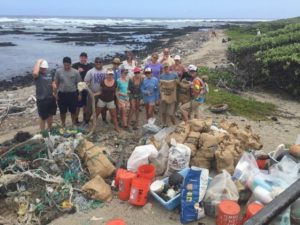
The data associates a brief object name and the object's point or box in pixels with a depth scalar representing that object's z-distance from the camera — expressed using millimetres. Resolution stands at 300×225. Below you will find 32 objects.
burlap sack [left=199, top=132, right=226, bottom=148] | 4873
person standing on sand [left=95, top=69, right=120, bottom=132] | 6207
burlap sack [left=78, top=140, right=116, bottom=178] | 4777
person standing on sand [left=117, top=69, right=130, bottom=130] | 6388
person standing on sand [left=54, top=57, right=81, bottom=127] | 6095
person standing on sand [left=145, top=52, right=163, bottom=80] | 6838
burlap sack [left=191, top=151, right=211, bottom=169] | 4830
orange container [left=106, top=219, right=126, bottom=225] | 3310
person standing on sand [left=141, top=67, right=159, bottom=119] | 6419
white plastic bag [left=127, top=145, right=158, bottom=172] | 4729
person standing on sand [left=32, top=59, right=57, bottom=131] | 5813
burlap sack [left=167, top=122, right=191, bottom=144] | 5035
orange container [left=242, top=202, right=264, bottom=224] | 3510
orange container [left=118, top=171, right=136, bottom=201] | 4310
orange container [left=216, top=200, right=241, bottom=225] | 3612
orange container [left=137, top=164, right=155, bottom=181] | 4351
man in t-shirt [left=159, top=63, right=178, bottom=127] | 6439
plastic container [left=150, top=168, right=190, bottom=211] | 4043
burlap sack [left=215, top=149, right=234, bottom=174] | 4659
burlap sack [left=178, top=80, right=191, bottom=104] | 6398
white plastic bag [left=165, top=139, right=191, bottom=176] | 4591
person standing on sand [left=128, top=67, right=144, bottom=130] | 6489
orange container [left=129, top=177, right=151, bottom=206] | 4212
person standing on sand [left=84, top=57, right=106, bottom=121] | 6272
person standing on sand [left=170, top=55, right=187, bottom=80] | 6809
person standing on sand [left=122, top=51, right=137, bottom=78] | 6787
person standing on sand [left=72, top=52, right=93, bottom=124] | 6560
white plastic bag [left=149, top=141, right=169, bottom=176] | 4772
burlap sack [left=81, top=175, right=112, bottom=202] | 4348
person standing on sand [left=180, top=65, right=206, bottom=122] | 6292
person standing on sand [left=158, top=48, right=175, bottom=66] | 7286
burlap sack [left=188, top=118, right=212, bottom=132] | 5242
